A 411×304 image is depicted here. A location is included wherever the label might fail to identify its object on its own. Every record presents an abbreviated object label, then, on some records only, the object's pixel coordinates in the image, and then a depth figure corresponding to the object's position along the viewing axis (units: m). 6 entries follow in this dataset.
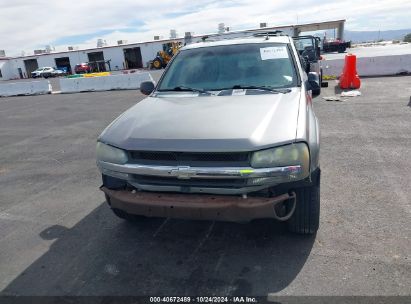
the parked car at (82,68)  43.81
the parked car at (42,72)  43.47
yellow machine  36.09
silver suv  2.62
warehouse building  47.00
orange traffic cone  11.42
